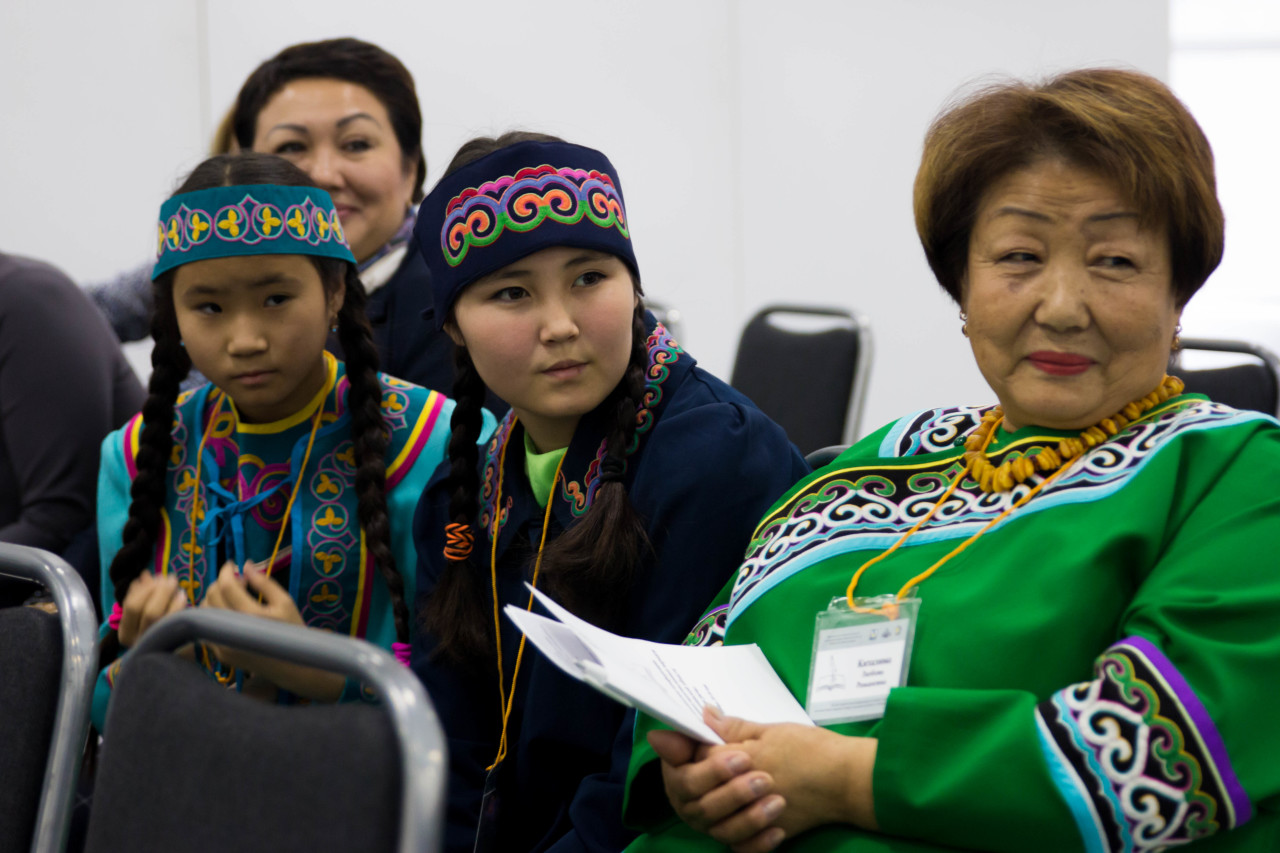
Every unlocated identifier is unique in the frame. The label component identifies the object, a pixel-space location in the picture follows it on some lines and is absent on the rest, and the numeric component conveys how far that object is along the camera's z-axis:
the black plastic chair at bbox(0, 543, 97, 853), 1.78
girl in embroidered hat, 1.94
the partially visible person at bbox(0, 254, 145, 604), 2.39
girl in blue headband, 2.15
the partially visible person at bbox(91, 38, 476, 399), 2.57
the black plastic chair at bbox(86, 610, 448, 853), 1.56
